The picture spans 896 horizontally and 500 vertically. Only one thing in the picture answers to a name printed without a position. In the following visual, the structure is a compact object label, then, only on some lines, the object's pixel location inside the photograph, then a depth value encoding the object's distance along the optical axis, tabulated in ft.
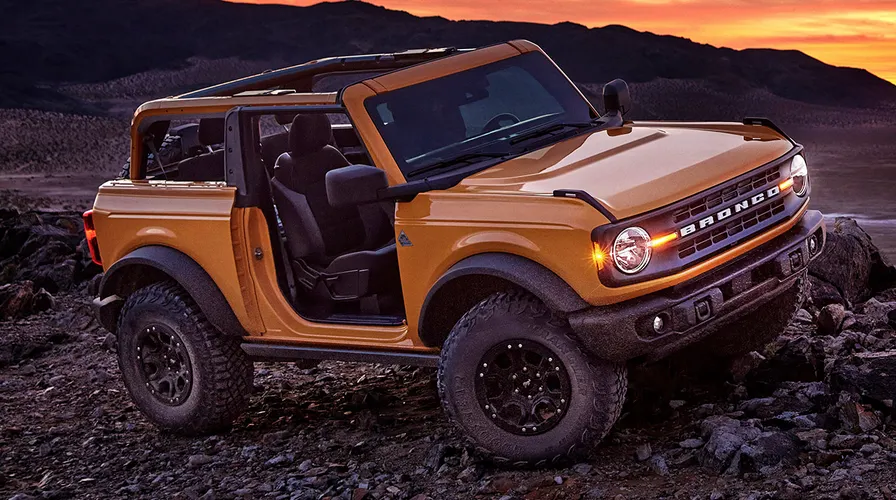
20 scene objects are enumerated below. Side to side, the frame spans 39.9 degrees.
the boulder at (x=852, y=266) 33.12
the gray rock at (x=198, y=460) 24.21
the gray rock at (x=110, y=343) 35.40
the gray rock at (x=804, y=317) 29.09
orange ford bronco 18.83
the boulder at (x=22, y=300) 42.22
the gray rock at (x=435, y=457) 21.49
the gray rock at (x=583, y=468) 19.84
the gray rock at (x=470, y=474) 20.56
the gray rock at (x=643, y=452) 20.48
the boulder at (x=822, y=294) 31.65
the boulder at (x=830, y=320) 27.30
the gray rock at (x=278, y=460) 23.50
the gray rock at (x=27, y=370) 34.97
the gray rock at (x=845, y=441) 19.65
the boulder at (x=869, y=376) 20.89
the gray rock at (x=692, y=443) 20.65
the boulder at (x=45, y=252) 46.68
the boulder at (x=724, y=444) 19.69
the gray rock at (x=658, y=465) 19.92
